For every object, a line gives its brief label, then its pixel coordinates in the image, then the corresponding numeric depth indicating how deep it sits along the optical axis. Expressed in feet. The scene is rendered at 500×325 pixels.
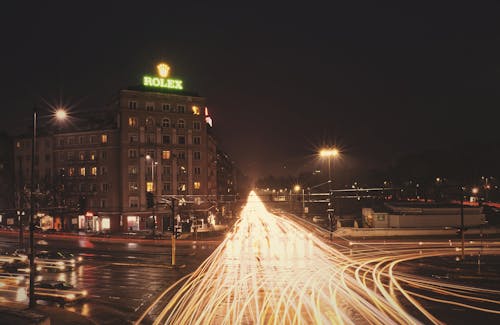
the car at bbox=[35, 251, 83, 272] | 100.97
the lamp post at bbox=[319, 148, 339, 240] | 148.36
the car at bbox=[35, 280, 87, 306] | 69.87
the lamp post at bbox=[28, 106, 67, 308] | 62.13
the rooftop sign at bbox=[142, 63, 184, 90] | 213.87
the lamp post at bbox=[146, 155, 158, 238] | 204.29
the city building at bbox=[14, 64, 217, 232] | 205.46
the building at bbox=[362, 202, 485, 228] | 173.78
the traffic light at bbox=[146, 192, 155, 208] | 96.96
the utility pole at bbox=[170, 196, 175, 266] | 102.17
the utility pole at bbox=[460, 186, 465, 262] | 109.70
